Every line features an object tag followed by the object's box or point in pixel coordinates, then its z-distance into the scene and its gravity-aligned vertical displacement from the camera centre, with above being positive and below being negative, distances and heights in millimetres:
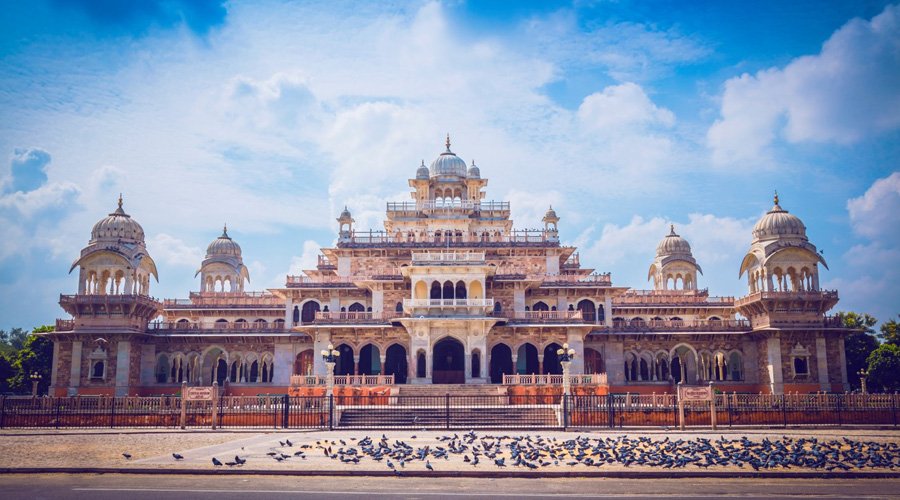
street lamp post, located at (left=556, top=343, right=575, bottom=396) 33425 +28
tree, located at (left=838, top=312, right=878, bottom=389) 53312 +1172
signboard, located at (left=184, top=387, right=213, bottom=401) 27625 -898
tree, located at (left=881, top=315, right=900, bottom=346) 54025 +2305
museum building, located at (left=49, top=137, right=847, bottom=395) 44656 +2723
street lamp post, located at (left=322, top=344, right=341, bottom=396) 33906 +159
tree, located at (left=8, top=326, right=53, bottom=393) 56625 +511
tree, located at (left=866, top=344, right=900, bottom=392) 50000 -386
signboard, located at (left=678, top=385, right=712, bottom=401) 26922 -981
